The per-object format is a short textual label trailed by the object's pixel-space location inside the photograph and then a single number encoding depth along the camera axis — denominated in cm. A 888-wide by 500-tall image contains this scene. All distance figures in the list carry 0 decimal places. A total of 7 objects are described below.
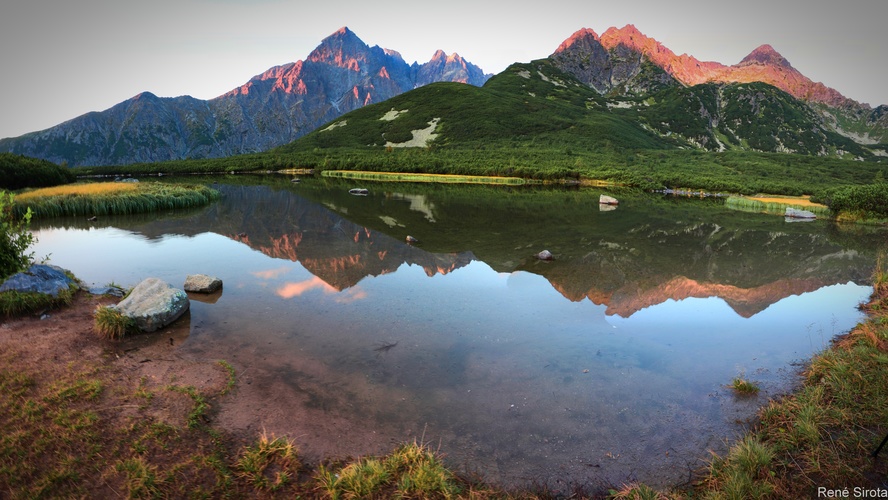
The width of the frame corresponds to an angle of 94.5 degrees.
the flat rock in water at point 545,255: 2577
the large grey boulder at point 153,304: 1371
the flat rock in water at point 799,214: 5275
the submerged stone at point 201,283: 1814
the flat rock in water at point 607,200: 5815
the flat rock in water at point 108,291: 1720
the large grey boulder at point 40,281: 1524
